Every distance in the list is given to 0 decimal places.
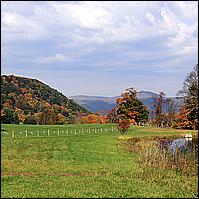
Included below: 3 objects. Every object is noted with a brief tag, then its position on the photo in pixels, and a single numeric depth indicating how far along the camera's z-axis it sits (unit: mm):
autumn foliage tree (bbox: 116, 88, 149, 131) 65312
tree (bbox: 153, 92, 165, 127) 67312
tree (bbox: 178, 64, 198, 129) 49406
